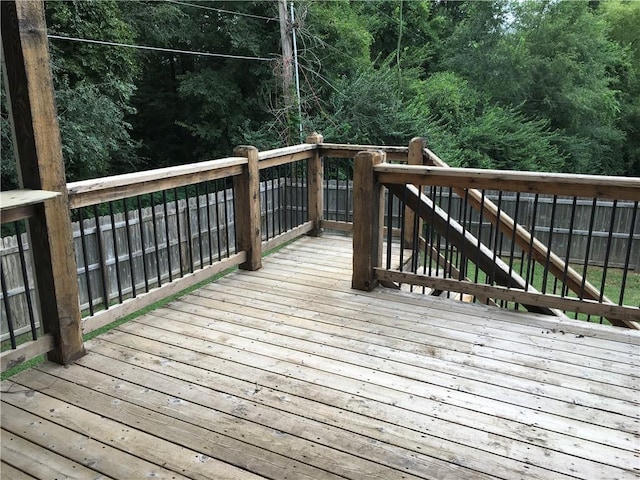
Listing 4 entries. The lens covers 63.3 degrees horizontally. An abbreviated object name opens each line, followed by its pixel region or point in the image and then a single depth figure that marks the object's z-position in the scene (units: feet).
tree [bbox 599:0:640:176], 49.73
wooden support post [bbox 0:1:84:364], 7.62
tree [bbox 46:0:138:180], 26.09
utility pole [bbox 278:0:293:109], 31.07
